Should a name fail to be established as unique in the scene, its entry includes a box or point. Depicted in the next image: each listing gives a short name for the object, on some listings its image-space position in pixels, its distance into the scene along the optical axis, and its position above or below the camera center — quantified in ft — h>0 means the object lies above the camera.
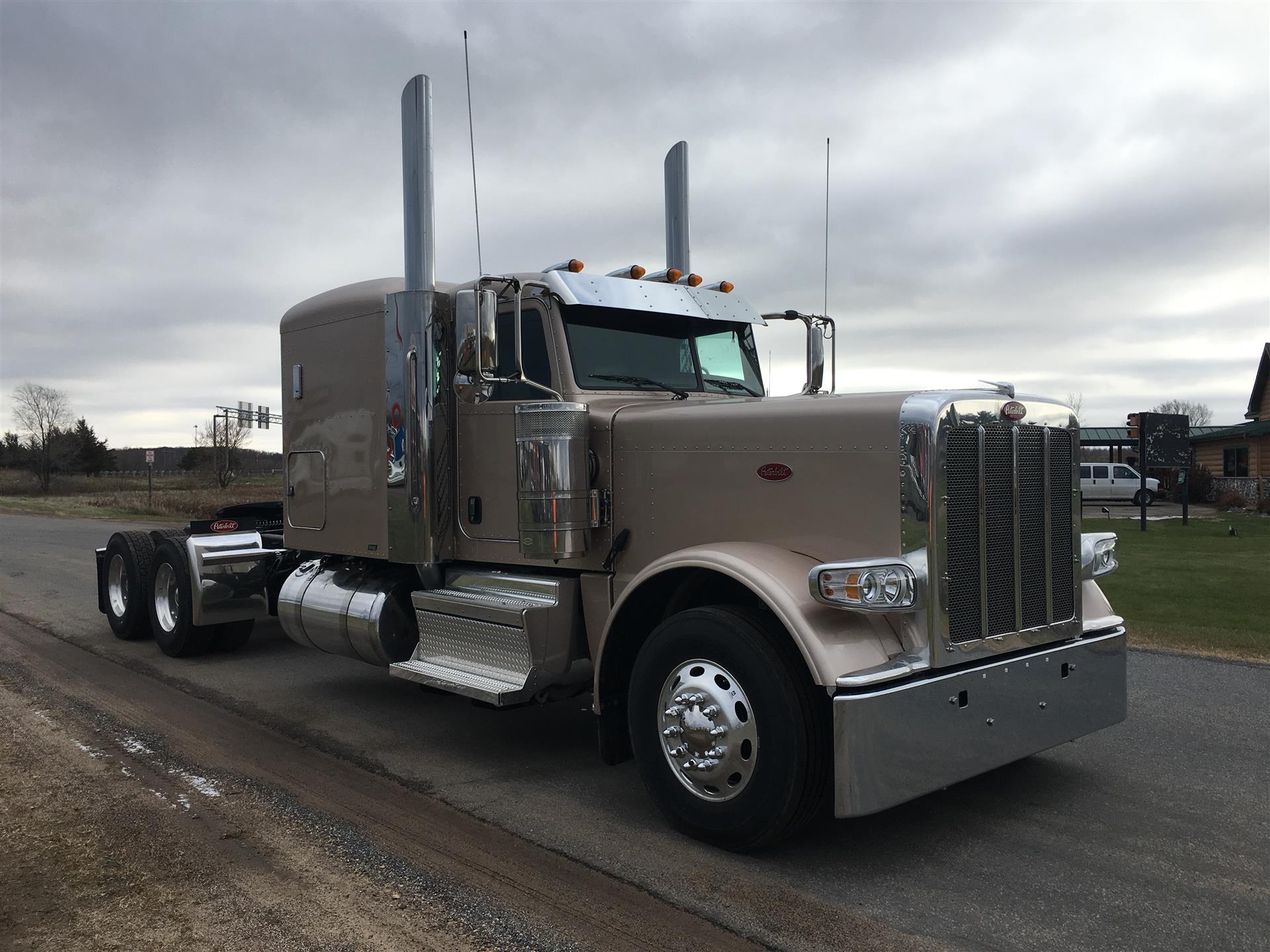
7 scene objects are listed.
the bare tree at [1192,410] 267.27 +10.11
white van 127.03 -4.28
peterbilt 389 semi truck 13.04 -1.30
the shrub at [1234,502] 106.83 -5.90
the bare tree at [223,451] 192.54 +4.22
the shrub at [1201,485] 116.57 -4.38
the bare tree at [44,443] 262.88 +8.63
